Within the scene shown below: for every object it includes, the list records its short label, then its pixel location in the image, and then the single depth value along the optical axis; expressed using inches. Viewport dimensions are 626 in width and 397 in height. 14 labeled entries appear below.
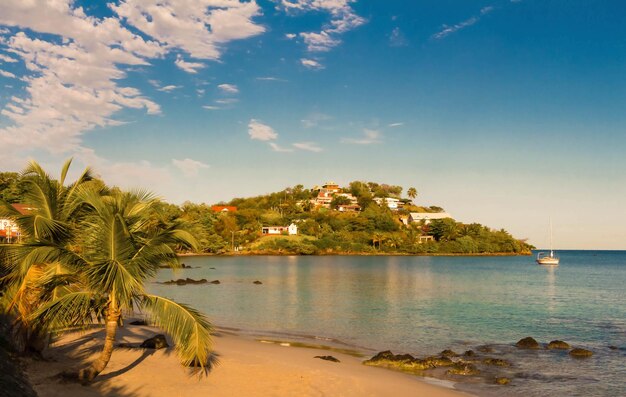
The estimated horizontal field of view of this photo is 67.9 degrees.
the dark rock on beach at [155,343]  668.7
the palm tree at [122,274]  448.8
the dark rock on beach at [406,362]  746.2
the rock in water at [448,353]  843.4
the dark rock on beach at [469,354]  850.1
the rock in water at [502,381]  679.6
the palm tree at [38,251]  467.8
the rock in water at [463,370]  721.6
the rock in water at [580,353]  877.2
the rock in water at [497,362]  794.2
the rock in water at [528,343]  956.6
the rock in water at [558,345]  951.0
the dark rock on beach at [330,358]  741.0
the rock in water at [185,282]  2258.9
